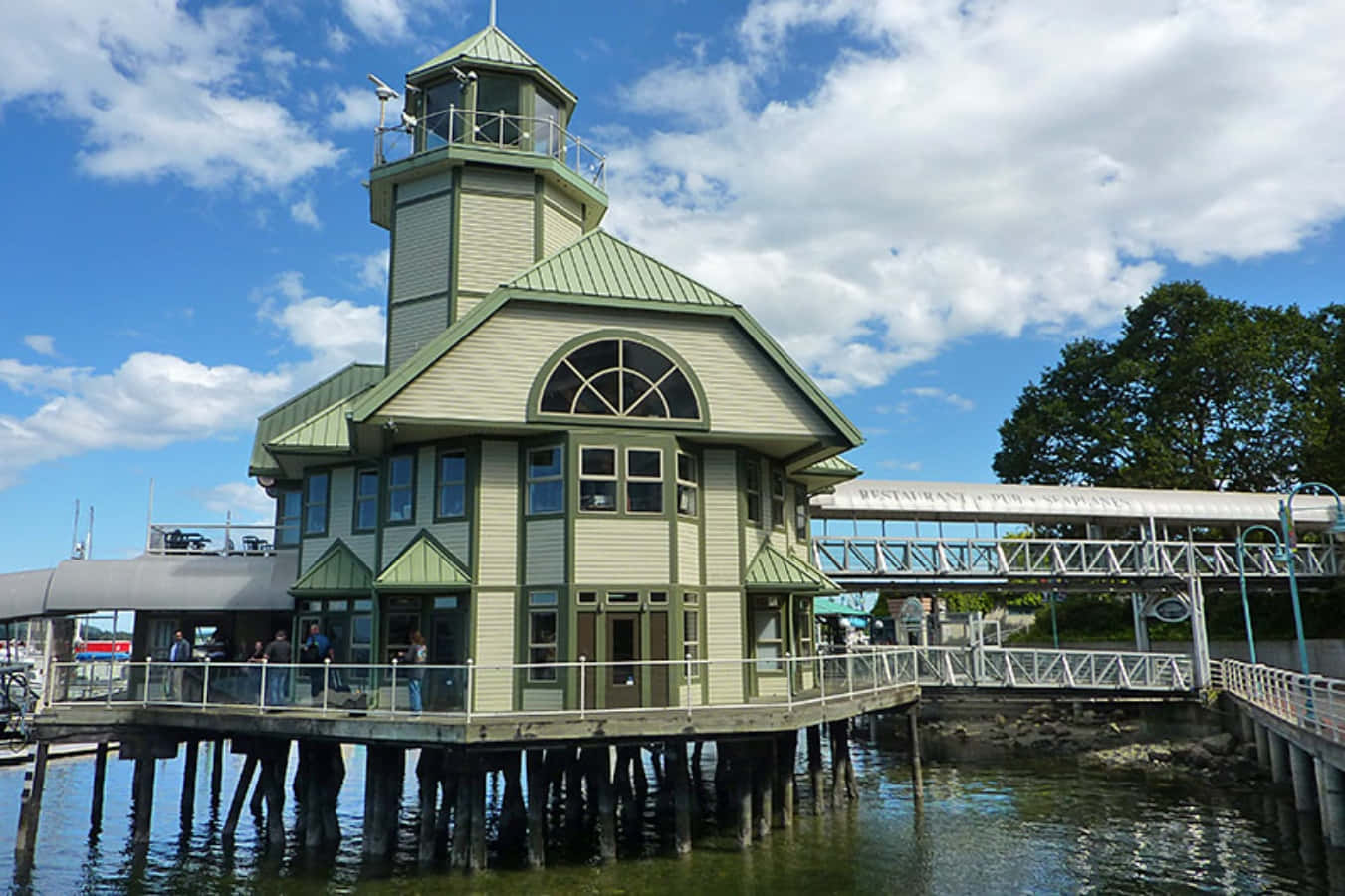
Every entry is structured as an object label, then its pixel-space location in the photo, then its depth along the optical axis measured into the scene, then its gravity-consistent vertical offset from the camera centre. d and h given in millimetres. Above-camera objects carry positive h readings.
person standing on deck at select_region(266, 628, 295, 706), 19484 -876
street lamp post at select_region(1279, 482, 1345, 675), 26031 +2308
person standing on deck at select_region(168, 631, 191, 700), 20922 -465
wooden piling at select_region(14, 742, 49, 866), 20734 -3566
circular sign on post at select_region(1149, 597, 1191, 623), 35469 +564
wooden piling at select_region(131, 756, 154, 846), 21828 -3438
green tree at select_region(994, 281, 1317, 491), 49312 +11436
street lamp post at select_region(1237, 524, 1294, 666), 30809 +2343
